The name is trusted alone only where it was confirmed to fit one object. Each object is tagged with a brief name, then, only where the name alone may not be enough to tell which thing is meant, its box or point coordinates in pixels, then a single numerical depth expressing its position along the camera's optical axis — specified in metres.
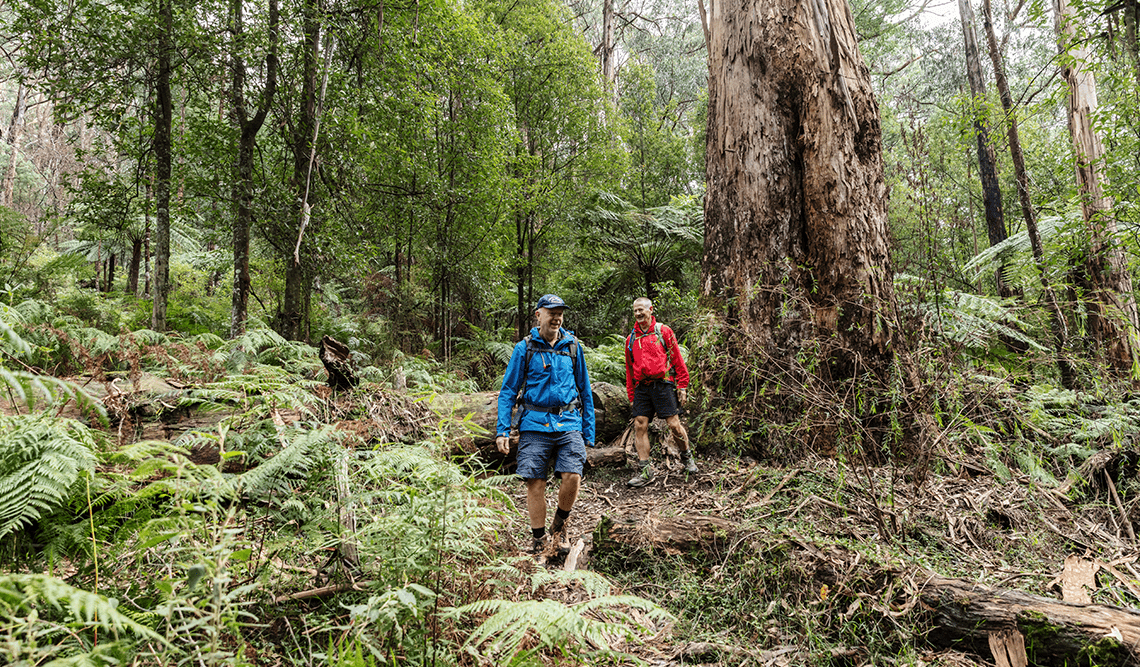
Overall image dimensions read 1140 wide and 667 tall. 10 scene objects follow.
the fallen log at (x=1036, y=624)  2.34
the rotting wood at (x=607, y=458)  6.15
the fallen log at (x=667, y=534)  3.64
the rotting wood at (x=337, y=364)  4.42
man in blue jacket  4.04
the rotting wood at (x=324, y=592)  2.28
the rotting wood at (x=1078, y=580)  2.71
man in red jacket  5.55
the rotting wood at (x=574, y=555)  3.79
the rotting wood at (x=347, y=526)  2.43
